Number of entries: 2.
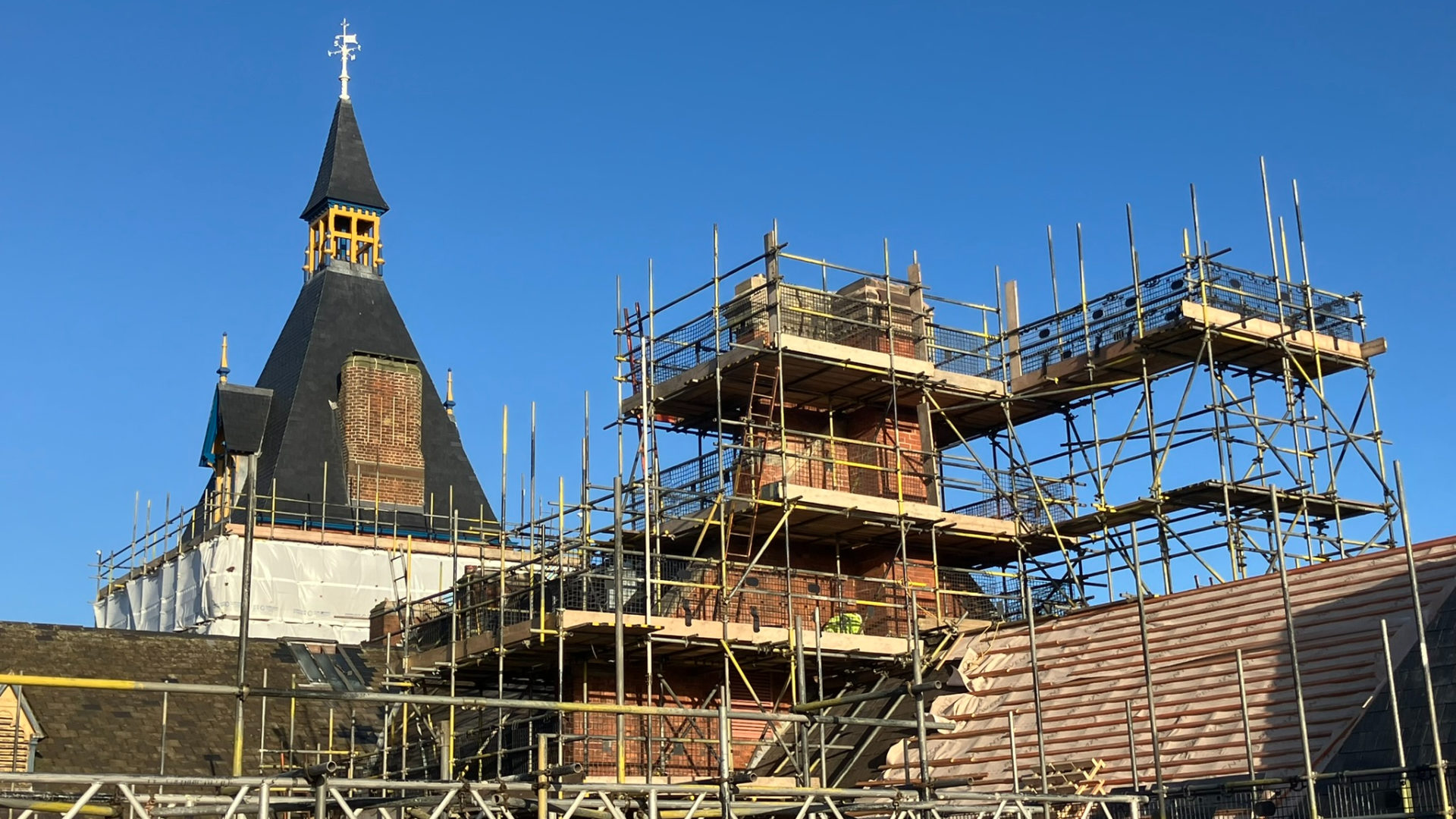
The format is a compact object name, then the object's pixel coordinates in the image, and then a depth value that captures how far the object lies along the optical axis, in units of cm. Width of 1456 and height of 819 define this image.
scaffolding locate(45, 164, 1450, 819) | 3044
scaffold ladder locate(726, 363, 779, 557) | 3203
